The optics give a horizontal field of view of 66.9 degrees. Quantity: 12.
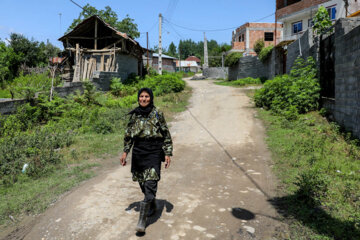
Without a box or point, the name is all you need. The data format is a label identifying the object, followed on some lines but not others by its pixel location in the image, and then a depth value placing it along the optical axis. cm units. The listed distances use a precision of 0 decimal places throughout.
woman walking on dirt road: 333
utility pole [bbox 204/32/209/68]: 4629
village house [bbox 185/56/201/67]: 8144
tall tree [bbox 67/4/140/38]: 3438
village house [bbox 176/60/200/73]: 6957
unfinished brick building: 3472
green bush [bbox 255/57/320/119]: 927
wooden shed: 1739
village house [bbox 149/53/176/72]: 4569
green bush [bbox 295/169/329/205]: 377
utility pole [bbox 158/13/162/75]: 2320
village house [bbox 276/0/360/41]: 2186
